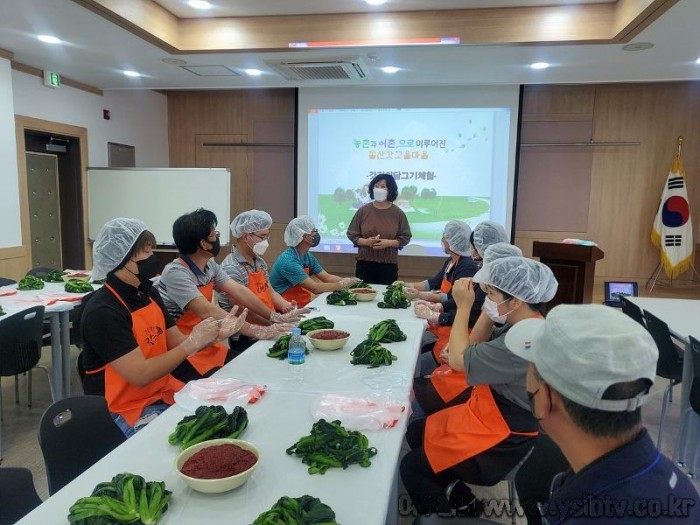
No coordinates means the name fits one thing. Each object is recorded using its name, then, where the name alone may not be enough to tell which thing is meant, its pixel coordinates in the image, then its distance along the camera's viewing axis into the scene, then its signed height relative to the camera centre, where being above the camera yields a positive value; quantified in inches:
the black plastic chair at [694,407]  97.3 -40.5
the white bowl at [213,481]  46.5 -27.2
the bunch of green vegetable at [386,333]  97.0 -26.9
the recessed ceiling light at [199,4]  160.2 +62.8
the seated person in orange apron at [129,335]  73.2 -22.4
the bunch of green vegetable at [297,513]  41.9 -27.4
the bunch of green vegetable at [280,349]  87.4 -27.5
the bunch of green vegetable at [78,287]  142.9 -27.9
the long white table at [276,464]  45.7 -28.9
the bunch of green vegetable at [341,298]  132.1 -27.2
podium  204.1 -27.5
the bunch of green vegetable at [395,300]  132.0 -27.2
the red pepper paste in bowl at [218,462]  48.6 -27.3
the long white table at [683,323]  108.5 -29.1
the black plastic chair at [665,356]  113.9 -35.3
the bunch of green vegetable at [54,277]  156.9 -27.7
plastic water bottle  79.7 -27.6
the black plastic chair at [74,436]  59.0 -31.1
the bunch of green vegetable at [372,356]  83.7 -27.0
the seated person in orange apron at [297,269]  141.6 -21.1
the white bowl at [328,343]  89.7 -26.7
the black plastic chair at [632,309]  129.5 -28.7
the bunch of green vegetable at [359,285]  157.6 -27.8
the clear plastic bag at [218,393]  67.4 -28.0
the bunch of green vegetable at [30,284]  144.1 -27.6
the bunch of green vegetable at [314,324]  101.0 -26.5
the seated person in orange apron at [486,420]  70.4 -32.1
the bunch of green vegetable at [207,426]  56.2 -27.2
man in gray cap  35.4 -16.6
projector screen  239.0 +22.5
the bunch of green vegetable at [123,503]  41.7 -27.4
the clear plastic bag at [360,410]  61.4 -27.7
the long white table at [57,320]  125.9 -34.2
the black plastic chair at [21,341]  109.6 -34.6
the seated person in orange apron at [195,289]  98.2 -19.4
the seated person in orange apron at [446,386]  91.4 -35.3
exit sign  213.9 +49.1
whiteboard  255.8 -0.6
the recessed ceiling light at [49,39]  167.0 +52.3
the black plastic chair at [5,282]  160.2 -30.1
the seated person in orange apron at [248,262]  123.1 -17.0
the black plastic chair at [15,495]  53.5 -33.9
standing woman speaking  182.9 -12.7
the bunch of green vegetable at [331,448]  52.8 -27.6
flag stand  256.2 -38.7
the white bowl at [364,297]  136.6 -27.4
